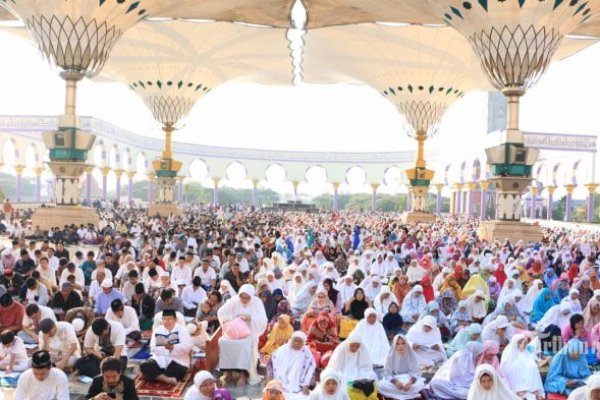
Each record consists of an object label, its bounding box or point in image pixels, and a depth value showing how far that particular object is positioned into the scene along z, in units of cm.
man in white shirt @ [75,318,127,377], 420
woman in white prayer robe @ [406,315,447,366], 486
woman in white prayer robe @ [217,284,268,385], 433
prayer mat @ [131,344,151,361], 482
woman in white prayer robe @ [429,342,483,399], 404
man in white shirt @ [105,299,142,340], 495
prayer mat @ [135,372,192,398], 395
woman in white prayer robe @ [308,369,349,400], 322
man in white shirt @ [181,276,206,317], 623
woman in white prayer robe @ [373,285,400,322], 598
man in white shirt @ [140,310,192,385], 416
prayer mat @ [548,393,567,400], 415
